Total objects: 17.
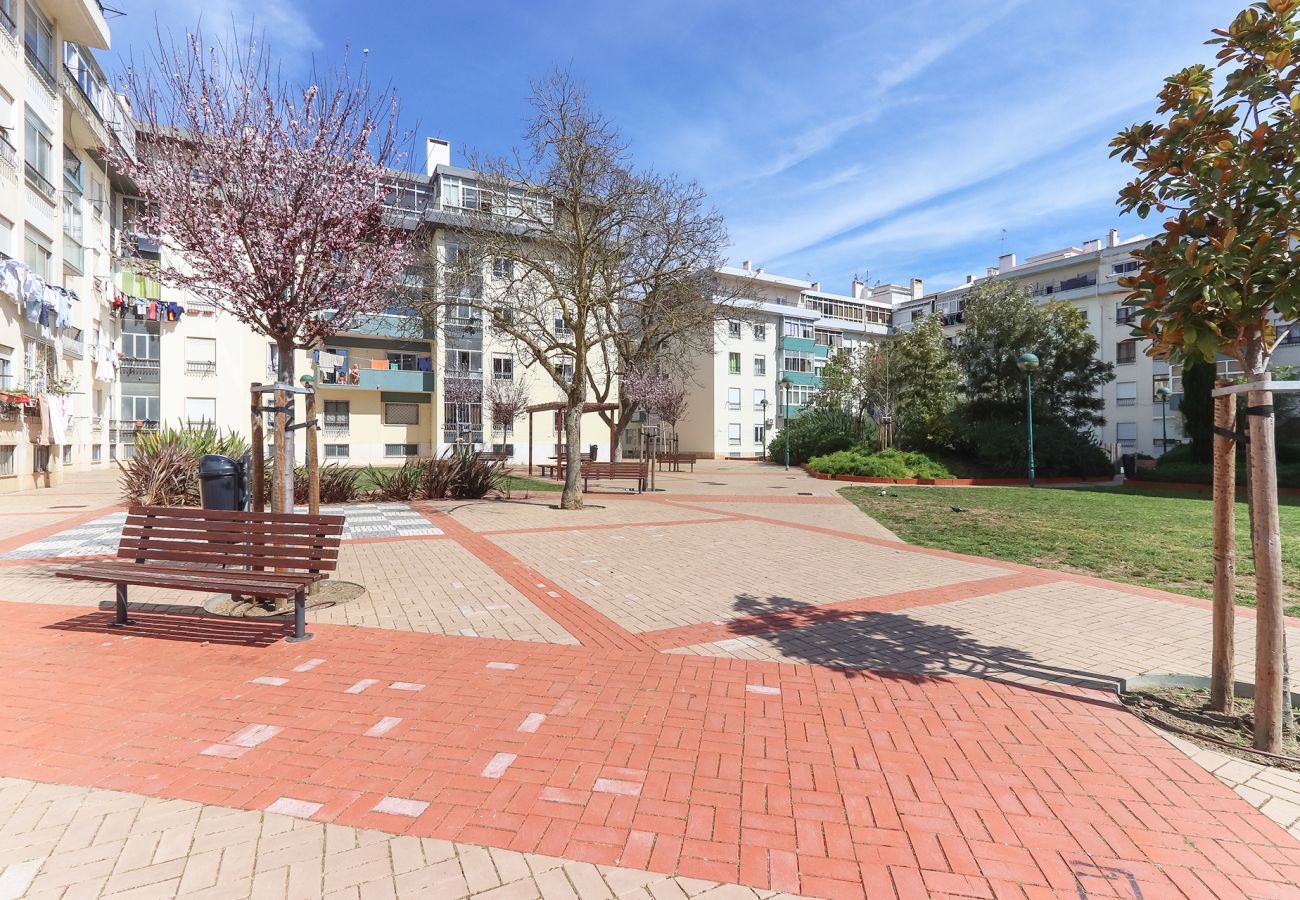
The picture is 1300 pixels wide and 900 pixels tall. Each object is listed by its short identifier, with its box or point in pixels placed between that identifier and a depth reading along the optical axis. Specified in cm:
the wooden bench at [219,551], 494
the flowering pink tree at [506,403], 3391
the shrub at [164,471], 1200
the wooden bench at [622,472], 1902
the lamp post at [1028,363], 1980
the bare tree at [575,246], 1341
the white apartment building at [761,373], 5006
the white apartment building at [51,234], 1656
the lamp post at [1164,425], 3878
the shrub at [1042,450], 2566
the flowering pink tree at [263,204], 549
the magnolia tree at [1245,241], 310
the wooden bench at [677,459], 3134
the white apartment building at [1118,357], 4209
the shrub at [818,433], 3400
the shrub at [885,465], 2452
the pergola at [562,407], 1834
